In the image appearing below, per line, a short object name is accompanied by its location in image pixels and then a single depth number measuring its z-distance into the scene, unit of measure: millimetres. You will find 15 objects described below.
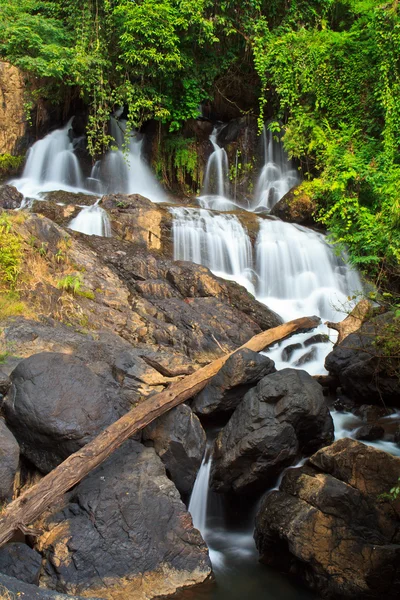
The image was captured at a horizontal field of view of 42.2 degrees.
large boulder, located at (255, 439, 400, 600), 4777
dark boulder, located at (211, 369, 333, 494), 6035
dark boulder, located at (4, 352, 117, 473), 5449
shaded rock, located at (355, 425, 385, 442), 6804
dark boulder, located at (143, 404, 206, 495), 5980
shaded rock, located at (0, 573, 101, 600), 3175
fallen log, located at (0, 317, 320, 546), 4496
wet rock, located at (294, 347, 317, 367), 9367
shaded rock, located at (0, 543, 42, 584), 4488
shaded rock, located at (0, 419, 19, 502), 4738
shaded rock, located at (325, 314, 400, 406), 7527
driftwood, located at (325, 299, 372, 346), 9394
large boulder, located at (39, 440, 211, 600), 4734
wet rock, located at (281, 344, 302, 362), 9467
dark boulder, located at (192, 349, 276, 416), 6977
